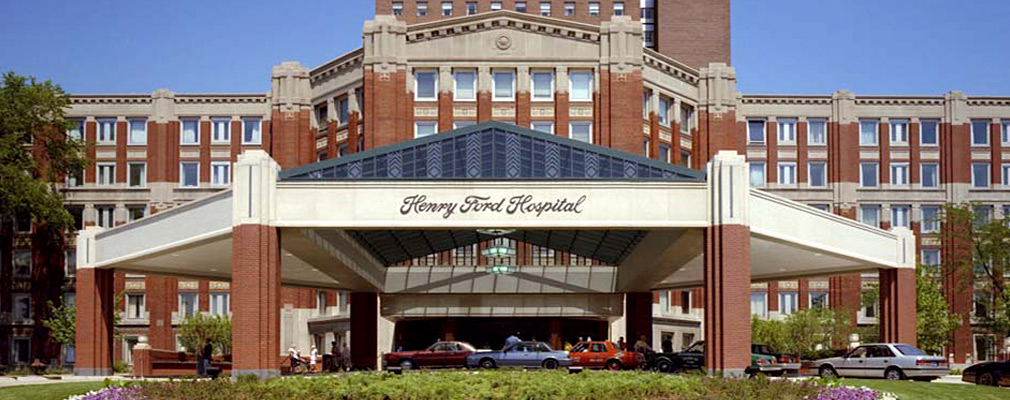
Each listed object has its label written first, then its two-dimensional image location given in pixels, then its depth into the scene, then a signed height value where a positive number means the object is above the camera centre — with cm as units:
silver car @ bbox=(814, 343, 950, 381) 4331 -360
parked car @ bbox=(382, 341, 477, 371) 5272 -409
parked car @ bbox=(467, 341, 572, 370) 4906 -381
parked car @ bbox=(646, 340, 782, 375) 4819 -387
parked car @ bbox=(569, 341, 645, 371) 4912 -379
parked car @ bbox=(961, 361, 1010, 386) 4197 -380
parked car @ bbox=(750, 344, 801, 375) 4641 -377
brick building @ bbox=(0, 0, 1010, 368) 7319 +823
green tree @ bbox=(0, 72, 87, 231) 7219 +641
